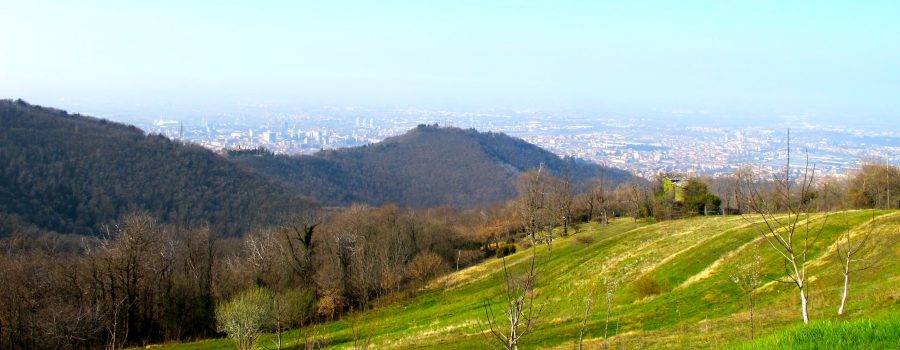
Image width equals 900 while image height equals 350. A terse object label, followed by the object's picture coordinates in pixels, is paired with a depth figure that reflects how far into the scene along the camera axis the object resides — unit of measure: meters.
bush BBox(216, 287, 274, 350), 26.26
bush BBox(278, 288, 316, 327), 33.94
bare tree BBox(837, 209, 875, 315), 19.63
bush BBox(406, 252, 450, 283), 48.72
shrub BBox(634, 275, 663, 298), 24.55
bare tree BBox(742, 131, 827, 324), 21.92
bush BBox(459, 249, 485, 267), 60.06
